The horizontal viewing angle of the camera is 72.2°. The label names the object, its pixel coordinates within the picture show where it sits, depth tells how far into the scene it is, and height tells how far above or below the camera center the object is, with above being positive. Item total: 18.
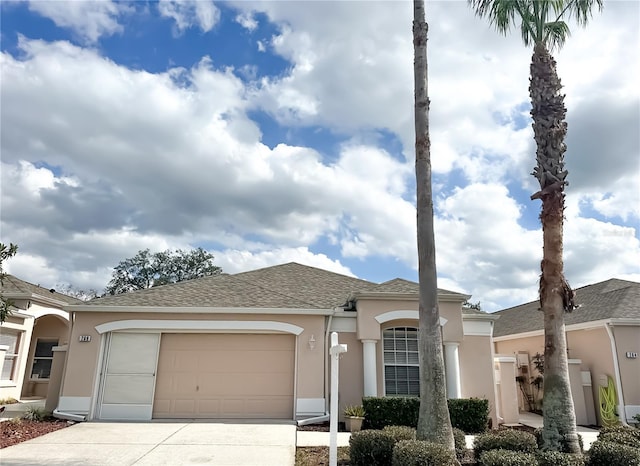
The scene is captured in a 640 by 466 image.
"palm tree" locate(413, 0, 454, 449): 7.40 +1.51
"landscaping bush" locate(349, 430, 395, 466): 7.13 -1.28
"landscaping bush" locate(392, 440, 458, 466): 6.20 -1.19
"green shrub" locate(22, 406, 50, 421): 11.63 -1.33
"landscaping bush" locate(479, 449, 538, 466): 6.21 -1.22
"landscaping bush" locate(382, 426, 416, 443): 7.45 -1.08
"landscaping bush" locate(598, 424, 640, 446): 7.98 -1.08
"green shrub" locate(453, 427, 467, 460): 7.81 -1.28
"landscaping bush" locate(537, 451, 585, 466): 6.57 -1.28
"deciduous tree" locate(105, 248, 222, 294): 39.16 +8.28
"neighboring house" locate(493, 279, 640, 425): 13.15 +0.66
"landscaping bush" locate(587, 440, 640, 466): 6.62 -1.23
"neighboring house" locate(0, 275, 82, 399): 16.03 +1.03
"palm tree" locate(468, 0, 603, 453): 7.55 +3.72
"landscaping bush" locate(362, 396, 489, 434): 11.15 -1.07
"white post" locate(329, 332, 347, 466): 6.32 -0.47
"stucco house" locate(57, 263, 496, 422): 12.34 +0.30
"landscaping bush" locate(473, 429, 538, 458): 7.22 -1.16
